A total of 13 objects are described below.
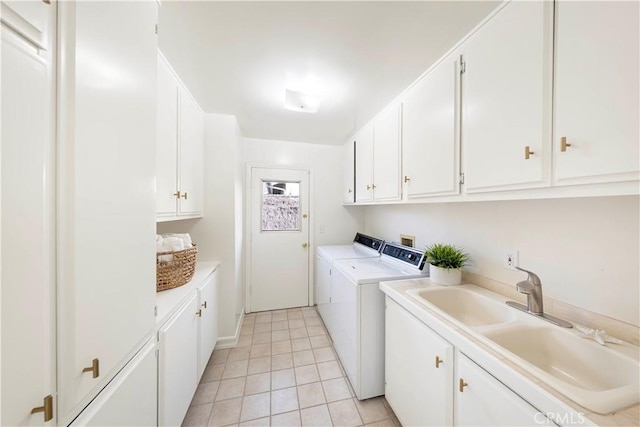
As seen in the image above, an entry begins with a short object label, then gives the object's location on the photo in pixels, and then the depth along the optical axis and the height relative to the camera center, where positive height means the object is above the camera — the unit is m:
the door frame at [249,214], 2.83 -0.03
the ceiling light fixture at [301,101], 1.70 +0.90
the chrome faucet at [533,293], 1.04 -0.38
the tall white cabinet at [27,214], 0.44 -0.01
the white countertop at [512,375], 0.56 -0.52
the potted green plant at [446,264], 1.45 -0.35
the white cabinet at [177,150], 1.34 +0.45
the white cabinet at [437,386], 0.74 -0.75
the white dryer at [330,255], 2.35 -0.48
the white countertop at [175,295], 1.12 -0.53
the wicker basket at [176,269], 1.41 -0.40
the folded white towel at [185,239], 1.66 -0.22
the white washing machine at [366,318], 1.55 -0.79
